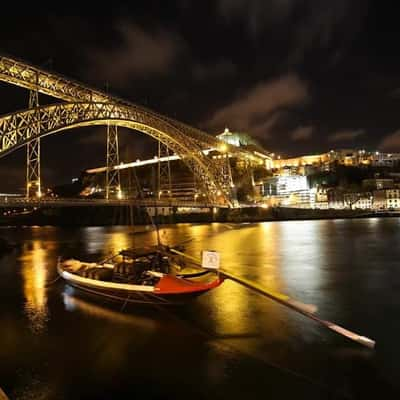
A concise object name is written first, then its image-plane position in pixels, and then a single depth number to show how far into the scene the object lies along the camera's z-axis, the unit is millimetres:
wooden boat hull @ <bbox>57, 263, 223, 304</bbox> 8406
